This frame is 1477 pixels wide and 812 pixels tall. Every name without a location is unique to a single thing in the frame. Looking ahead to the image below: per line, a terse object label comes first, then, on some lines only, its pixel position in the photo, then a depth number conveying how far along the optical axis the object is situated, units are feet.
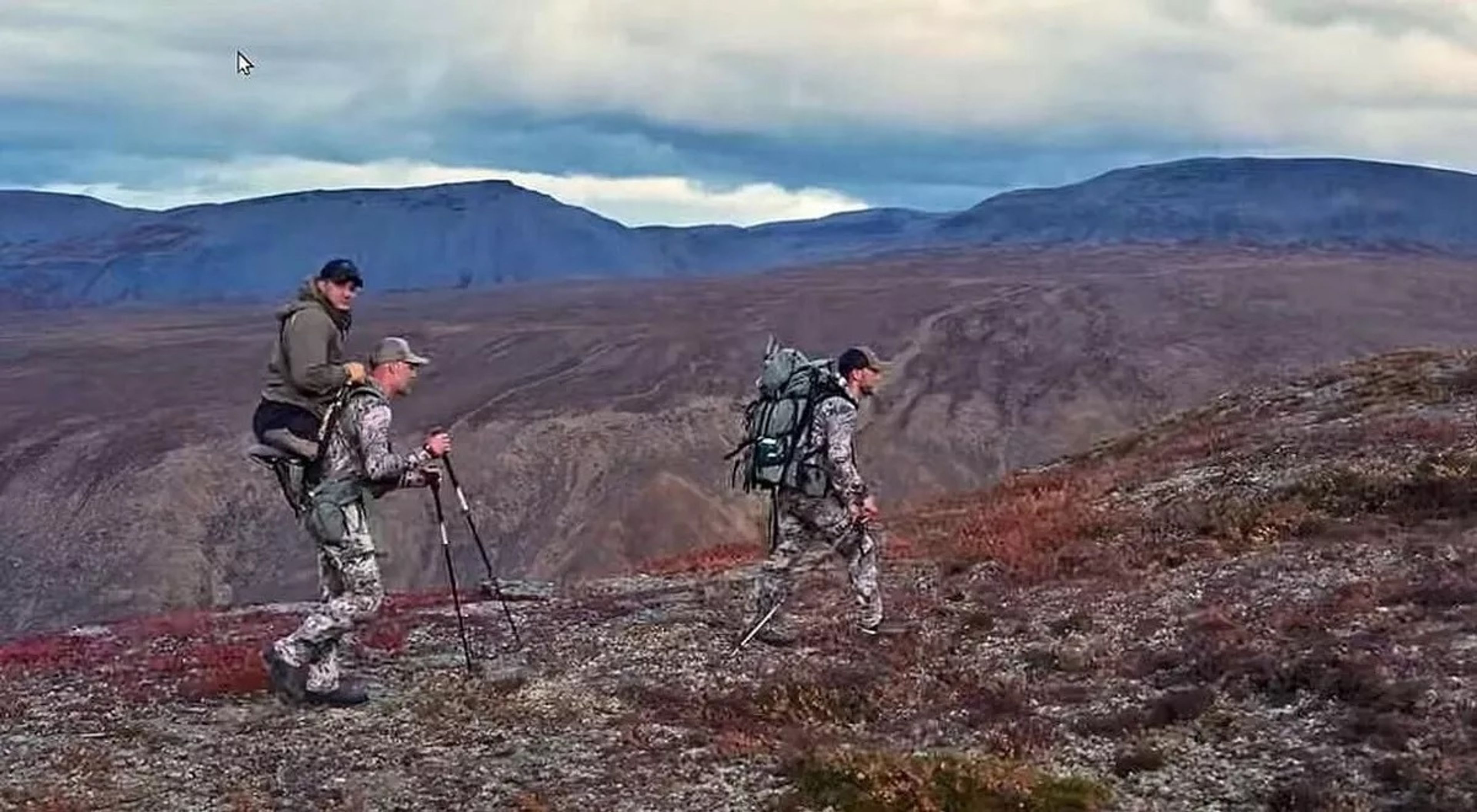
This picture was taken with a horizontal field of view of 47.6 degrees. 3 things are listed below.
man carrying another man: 47.24
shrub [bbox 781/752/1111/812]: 39.75
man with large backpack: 53.62
